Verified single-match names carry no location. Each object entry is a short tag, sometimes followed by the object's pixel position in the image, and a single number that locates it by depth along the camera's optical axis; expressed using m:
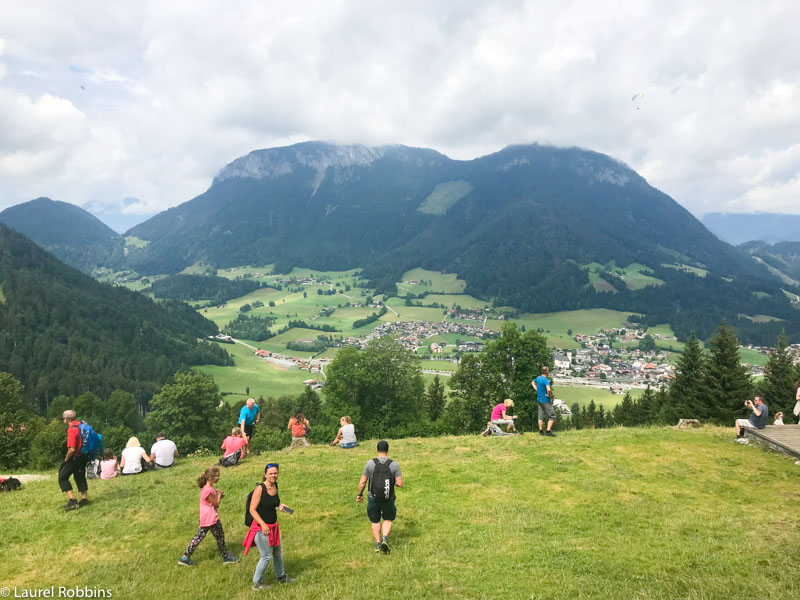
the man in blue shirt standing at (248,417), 19.16
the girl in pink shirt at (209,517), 10.03
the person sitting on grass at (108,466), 17.33
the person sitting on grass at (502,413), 23.27
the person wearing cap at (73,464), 13.05
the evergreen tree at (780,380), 42.56
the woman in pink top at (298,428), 20.94
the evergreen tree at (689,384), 40.59
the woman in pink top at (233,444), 18.20
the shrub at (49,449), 36.09
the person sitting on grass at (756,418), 18.81
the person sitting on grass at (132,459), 17.31
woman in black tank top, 8.94
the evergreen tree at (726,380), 38.25
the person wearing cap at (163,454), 17.97
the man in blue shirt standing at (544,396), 20.05
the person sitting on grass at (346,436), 20.58
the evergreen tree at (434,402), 58.62
